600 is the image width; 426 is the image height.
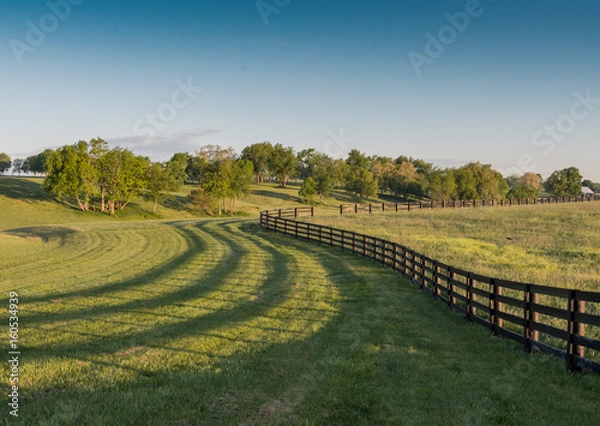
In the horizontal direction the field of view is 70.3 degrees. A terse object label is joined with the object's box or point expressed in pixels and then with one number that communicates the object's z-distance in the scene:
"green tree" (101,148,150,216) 71.62
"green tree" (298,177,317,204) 99.97
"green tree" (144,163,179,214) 75.44
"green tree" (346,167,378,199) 116.31
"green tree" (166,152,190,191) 114.19
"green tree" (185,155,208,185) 126.83
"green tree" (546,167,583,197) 151.12
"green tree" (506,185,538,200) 139.25
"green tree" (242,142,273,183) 144.12
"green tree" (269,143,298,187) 135.62
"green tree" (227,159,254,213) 81.88
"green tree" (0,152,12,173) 192.29
